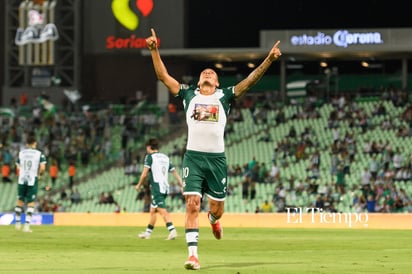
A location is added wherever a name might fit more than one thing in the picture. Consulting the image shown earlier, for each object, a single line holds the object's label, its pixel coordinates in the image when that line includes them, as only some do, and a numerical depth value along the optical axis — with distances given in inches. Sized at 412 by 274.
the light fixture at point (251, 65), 2586.6
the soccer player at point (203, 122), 637.3
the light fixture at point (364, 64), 2549.2
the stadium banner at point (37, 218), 1530.5
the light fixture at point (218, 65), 2583.7
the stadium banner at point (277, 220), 1427.2
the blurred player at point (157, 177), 1093.8
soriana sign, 2497.5
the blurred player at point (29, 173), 1198.3
